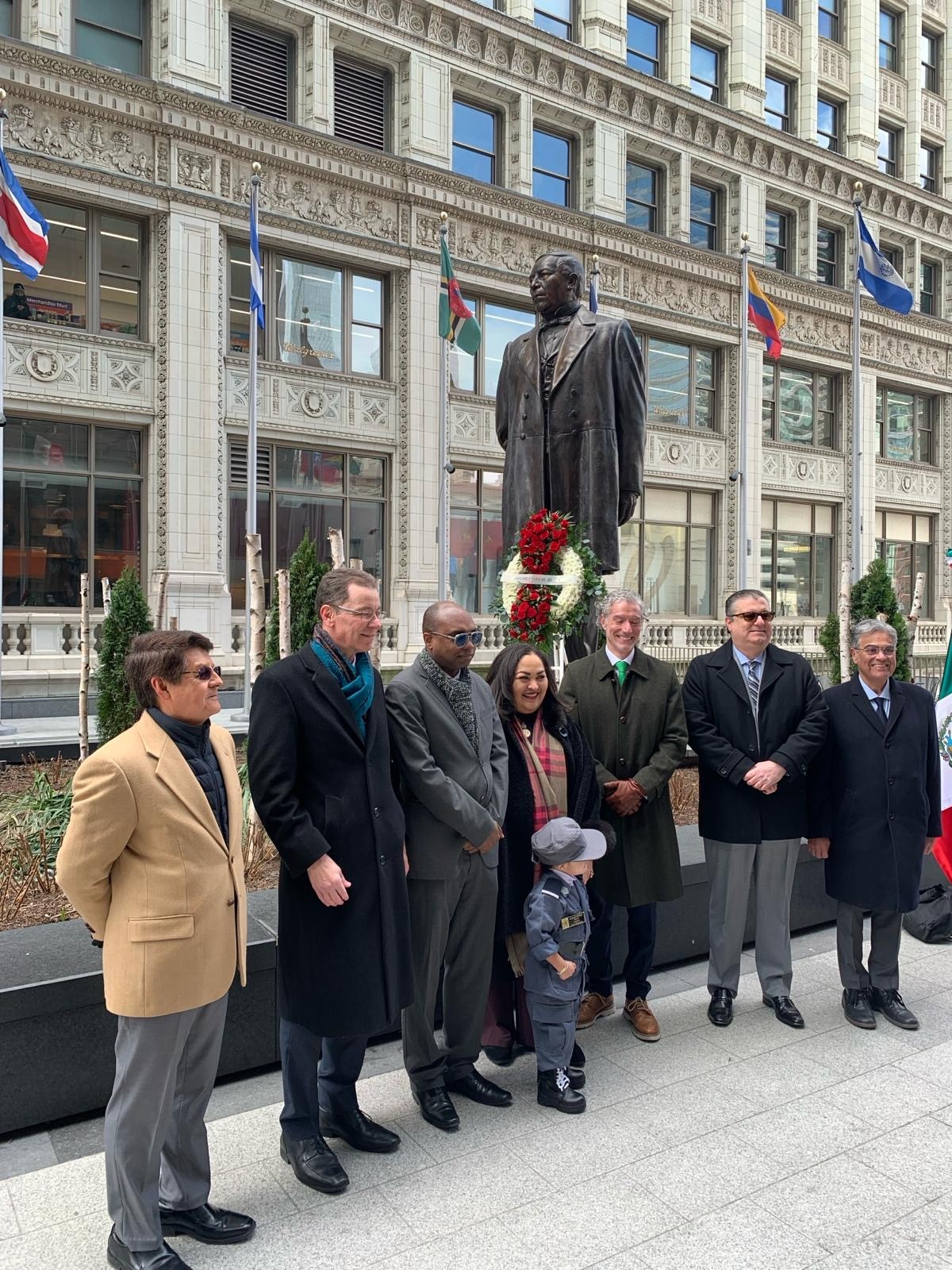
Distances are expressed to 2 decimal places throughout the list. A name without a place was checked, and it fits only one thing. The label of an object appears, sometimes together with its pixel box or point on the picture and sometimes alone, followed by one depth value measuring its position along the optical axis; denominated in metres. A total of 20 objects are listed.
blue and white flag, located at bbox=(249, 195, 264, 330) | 17.69
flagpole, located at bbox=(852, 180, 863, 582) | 24.70
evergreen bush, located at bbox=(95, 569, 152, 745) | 12.09
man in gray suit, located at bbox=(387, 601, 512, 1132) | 4.41
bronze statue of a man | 7.11
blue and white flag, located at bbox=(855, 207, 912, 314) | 19.81
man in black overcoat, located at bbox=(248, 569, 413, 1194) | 3.88
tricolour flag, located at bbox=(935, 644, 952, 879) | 6.52
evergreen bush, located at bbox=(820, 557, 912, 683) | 23.30
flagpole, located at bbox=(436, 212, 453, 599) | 20.31
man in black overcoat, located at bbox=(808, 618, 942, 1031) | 5.71
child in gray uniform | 4.62
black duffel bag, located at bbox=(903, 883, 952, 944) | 7.21
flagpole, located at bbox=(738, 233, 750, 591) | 24.09
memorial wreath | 6.96
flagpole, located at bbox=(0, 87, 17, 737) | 14.13
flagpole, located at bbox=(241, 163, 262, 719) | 17.73
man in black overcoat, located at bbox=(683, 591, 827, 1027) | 5.70
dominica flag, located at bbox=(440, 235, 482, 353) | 18.69
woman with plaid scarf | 4.91
